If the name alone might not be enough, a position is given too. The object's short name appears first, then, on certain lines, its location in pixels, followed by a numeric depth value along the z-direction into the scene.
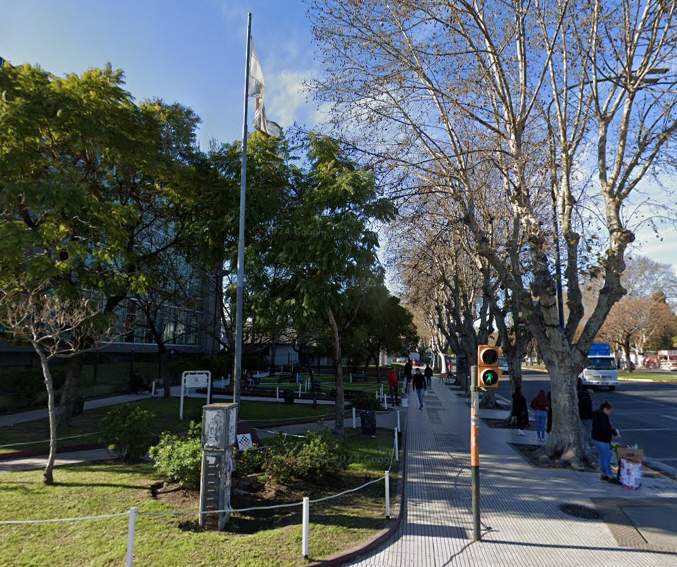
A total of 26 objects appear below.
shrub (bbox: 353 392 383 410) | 18.20
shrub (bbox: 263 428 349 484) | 8.24
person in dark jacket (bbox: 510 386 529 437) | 15.02
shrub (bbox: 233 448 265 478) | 8.16
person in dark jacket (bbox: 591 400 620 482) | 9.44
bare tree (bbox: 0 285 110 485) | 8.23
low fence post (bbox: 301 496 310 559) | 5.55
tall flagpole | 10.48
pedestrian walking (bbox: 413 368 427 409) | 21.80
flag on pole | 11.82
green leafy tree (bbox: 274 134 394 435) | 10.98
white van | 32.19
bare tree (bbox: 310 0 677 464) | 10.14
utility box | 6.52
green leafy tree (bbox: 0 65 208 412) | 10.19
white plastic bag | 8.74
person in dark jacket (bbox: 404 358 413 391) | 27.42
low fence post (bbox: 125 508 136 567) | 4.84
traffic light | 7.04
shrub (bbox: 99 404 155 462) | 9.42
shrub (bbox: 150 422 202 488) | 7.43
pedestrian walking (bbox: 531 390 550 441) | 13.83
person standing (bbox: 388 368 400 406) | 23.59
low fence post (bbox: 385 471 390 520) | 6.98
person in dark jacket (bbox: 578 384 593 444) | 12.88
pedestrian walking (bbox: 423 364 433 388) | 31.97
